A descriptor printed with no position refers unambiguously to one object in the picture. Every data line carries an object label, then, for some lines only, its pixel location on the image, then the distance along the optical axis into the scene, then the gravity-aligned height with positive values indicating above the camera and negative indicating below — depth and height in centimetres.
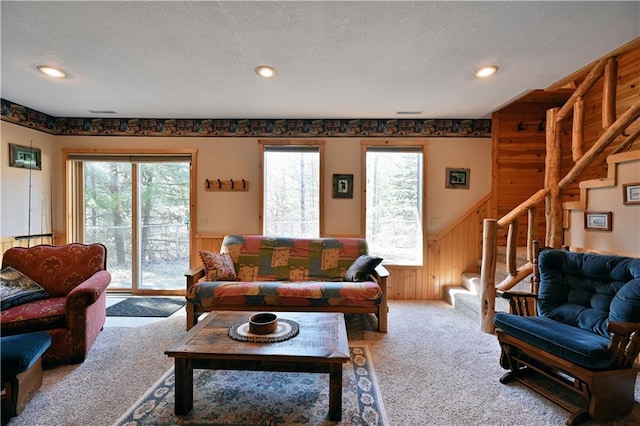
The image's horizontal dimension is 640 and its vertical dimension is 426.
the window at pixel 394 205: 402 +6
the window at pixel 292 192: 402 +24
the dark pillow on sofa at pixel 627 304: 172 -58
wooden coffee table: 163 -85
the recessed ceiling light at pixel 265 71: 244 +121
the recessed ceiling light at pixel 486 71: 243 +123
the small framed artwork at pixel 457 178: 396 +45
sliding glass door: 403 -19
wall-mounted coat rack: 401 +33
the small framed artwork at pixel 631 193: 220 +14
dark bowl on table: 186 -76
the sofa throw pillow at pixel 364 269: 302 -64
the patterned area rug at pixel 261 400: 168 -125
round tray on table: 179 -82
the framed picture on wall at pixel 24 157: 338 +63
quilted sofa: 273 -77
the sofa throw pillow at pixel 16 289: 228 -70
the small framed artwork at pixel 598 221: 242 -9
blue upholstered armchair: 164 -80
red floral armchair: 223 -79
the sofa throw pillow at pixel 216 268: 307 -65
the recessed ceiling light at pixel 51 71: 248 +122
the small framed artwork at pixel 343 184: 398 +35
